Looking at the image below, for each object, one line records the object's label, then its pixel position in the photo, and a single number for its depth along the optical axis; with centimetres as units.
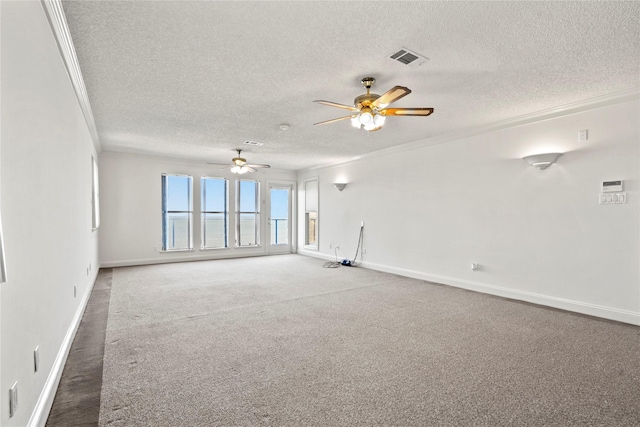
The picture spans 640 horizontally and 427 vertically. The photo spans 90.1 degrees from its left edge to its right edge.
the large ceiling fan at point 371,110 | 323
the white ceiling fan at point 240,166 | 697
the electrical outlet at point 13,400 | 141
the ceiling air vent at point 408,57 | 271
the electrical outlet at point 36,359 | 180
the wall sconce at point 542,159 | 412
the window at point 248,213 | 887
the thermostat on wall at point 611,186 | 369
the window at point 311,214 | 901
